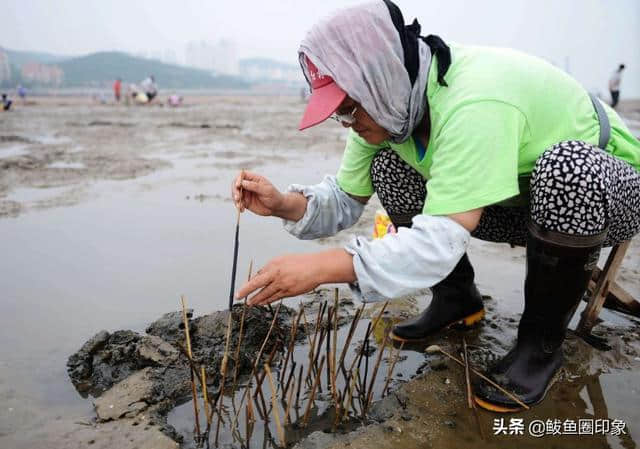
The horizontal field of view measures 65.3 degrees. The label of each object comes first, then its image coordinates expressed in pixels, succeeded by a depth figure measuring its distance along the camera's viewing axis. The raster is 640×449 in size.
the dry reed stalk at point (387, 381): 1.88
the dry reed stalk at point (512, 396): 1.75
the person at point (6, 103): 18.27
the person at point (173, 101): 24.55
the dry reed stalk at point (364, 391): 1.88
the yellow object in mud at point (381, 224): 3.23
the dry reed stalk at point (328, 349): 1.85
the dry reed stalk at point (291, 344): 1.80
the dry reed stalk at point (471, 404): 1.68
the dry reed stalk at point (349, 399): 1.81
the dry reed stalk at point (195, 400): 1.66
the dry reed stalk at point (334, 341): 1.79
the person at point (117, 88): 28.09
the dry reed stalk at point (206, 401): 1.60
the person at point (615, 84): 17.53
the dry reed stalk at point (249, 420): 1.70
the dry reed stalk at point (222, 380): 1.62
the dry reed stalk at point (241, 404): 1.67
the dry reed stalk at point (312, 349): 1.84
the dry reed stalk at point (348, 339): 1.86
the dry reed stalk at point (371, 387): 1.83
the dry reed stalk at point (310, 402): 1.76
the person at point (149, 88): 25.53
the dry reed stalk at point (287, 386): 1.83
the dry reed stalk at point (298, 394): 1.85
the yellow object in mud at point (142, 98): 25.20
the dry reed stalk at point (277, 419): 1.61
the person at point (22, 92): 23.76
